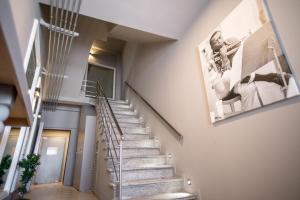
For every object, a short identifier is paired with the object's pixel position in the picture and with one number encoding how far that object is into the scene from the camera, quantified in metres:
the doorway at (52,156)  6.43
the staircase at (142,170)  2.54
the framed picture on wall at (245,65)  1.75
